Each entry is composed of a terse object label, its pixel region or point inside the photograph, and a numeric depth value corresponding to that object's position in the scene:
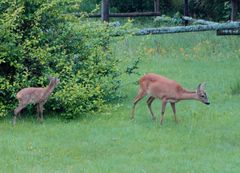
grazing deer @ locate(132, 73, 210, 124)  12.07
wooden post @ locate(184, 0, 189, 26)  29.33
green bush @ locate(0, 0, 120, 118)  12.64
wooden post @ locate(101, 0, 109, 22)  18.50
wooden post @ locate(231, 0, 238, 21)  24.76
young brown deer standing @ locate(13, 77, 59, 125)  12.05
